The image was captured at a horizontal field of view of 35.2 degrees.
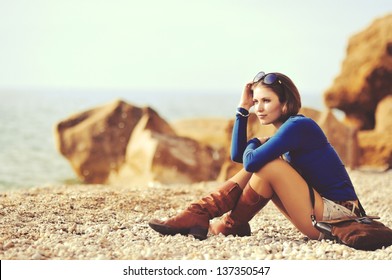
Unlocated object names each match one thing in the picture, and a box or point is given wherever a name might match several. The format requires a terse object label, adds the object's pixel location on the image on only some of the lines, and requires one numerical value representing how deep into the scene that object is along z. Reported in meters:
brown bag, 4.01
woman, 3.94
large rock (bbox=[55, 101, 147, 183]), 11.66
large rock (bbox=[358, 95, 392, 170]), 12.28
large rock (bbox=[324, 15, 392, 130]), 12.82
